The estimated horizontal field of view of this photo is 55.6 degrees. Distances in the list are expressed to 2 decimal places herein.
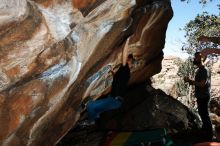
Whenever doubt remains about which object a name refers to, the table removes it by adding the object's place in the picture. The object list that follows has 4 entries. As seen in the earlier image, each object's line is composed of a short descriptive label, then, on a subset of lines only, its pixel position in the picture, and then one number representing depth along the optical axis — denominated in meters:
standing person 5.64
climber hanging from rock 5.18
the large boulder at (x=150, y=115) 6.81
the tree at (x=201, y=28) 11.20
